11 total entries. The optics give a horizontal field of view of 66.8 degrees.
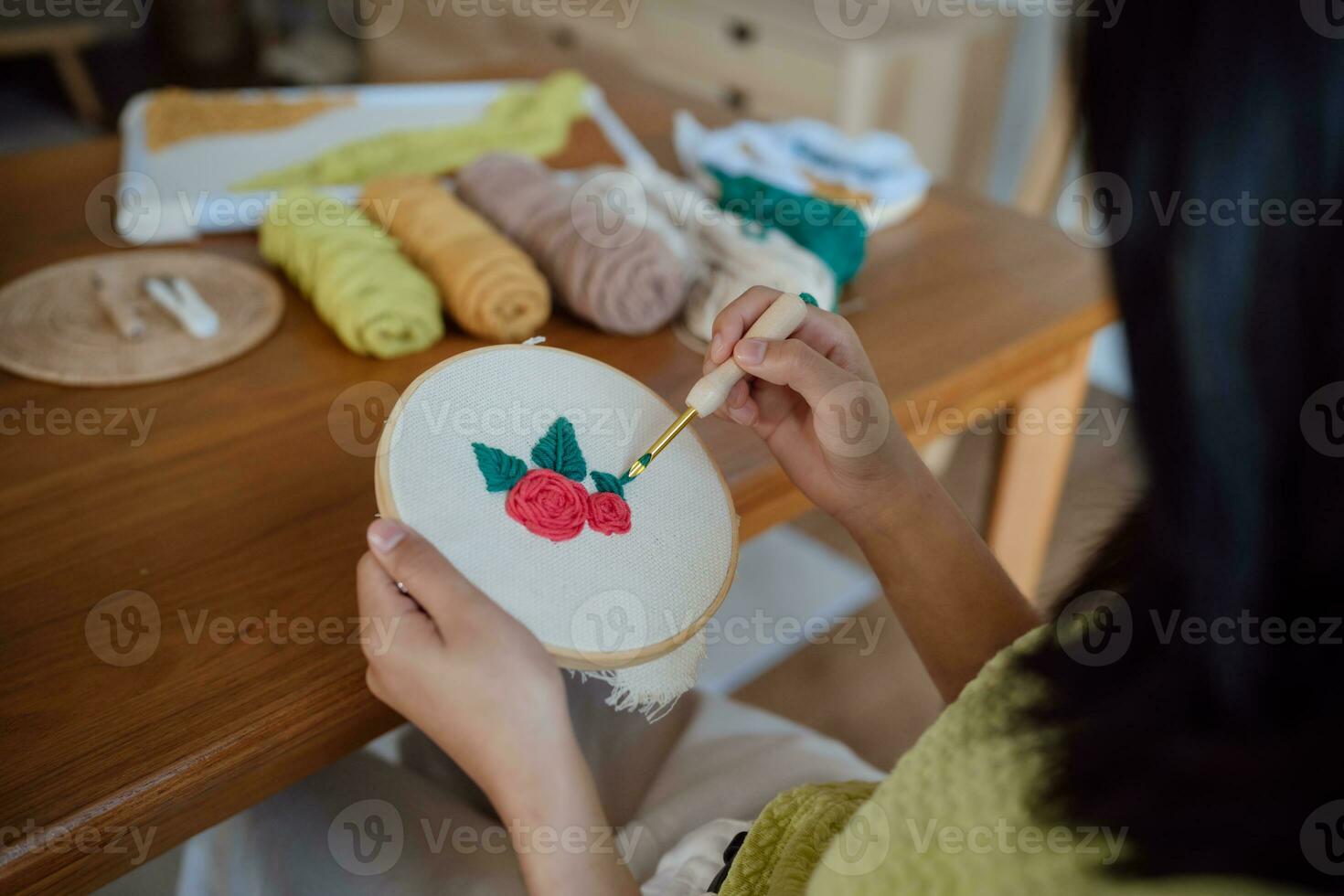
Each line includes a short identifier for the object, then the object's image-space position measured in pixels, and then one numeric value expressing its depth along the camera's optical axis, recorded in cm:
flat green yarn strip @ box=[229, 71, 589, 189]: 112
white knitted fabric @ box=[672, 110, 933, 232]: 115
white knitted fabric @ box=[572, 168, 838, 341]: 89
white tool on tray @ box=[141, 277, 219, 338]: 87
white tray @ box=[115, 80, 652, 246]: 102
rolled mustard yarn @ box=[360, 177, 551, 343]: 87
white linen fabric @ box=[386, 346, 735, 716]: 56
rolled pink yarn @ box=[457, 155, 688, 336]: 89
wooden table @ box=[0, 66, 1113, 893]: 55
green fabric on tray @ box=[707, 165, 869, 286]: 96
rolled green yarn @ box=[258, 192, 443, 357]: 85
